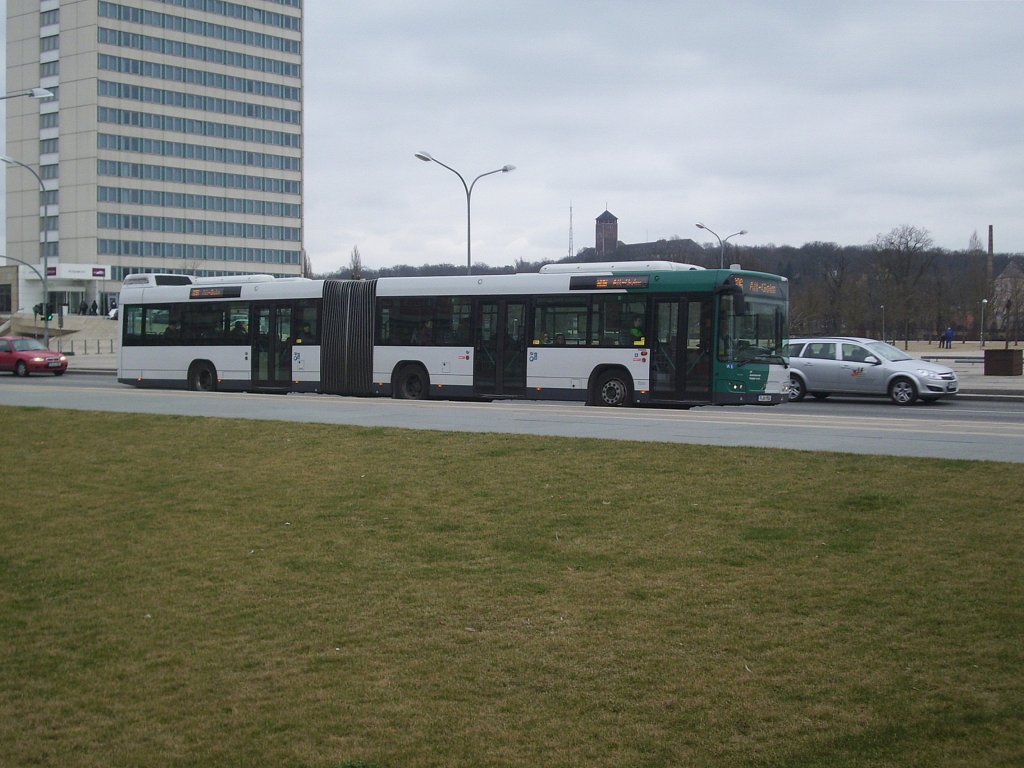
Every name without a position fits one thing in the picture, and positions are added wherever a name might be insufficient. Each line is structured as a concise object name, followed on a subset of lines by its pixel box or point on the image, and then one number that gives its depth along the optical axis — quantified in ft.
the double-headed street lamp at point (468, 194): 141.38
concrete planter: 123.65
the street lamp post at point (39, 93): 110.54
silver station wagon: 82.99
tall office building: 369.71
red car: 135.95
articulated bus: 70.03
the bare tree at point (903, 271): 284.00
